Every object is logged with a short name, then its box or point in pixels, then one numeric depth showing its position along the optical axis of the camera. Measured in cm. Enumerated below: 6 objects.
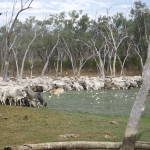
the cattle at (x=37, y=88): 3025
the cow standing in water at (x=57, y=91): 2788
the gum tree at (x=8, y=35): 2832
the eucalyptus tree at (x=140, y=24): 5700
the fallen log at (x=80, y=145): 825
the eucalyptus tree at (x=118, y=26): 5916
